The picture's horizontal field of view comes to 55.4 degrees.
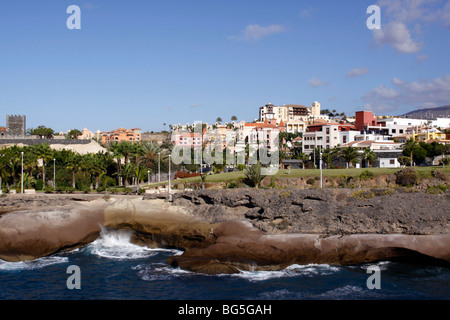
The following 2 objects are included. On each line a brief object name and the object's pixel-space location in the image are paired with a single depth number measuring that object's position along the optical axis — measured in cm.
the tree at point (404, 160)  6217
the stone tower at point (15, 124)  11662
